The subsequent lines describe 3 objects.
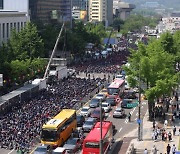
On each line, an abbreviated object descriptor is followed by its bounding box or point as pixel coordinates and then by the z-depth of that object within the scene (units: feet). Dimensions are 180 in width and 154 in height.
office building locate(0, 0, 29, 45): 274.36
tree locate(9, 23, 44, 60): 241.47
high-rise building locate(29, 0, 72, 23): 425.69
